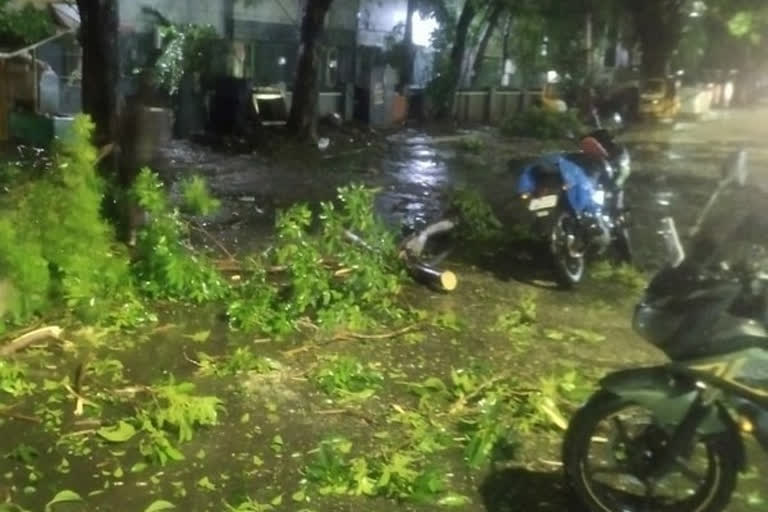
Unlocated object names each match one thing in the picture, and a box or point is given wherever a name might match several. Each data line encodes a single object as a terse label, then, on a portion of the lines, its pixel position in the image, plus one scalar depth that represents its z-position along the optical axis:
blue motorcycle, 8.15
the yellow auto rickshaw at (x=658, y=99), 29.20
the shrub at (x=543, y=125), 22.95
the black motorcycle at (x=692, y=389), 4.05
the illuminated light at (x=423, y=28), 30.07
